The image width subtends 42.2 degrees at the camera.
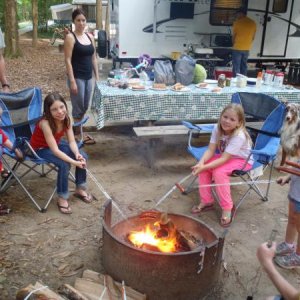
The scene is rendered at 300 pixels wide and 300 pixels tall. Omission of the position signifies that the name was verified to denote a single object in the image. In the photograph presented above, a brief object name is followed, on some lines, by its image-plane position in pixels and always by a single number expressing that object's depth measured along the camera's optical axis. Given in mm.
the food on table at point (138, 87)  4677
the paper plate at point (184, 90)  4730
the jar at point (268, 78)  5461
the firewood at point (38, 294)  2330
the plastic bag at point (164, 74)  4984
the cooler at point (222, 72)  6982
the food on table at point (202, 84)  4982
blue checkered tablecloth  4504
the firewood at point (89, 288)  2467
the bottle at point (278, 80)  5323
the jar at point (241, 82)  5199
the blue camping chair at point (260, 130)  3806
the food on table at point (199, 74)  5172
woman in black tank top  4840
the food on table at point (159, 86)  4770
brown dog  2902
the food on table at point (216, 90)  4818
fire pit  2393
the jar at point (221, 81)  5141
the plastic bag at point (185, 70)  5016
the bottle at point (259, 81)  5264
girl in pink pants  3584
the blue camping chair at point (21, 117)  4088
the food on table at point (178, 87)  4750
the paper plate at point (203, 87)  4938
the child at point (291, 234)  2826
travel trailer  8406
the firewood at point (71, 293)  2408
